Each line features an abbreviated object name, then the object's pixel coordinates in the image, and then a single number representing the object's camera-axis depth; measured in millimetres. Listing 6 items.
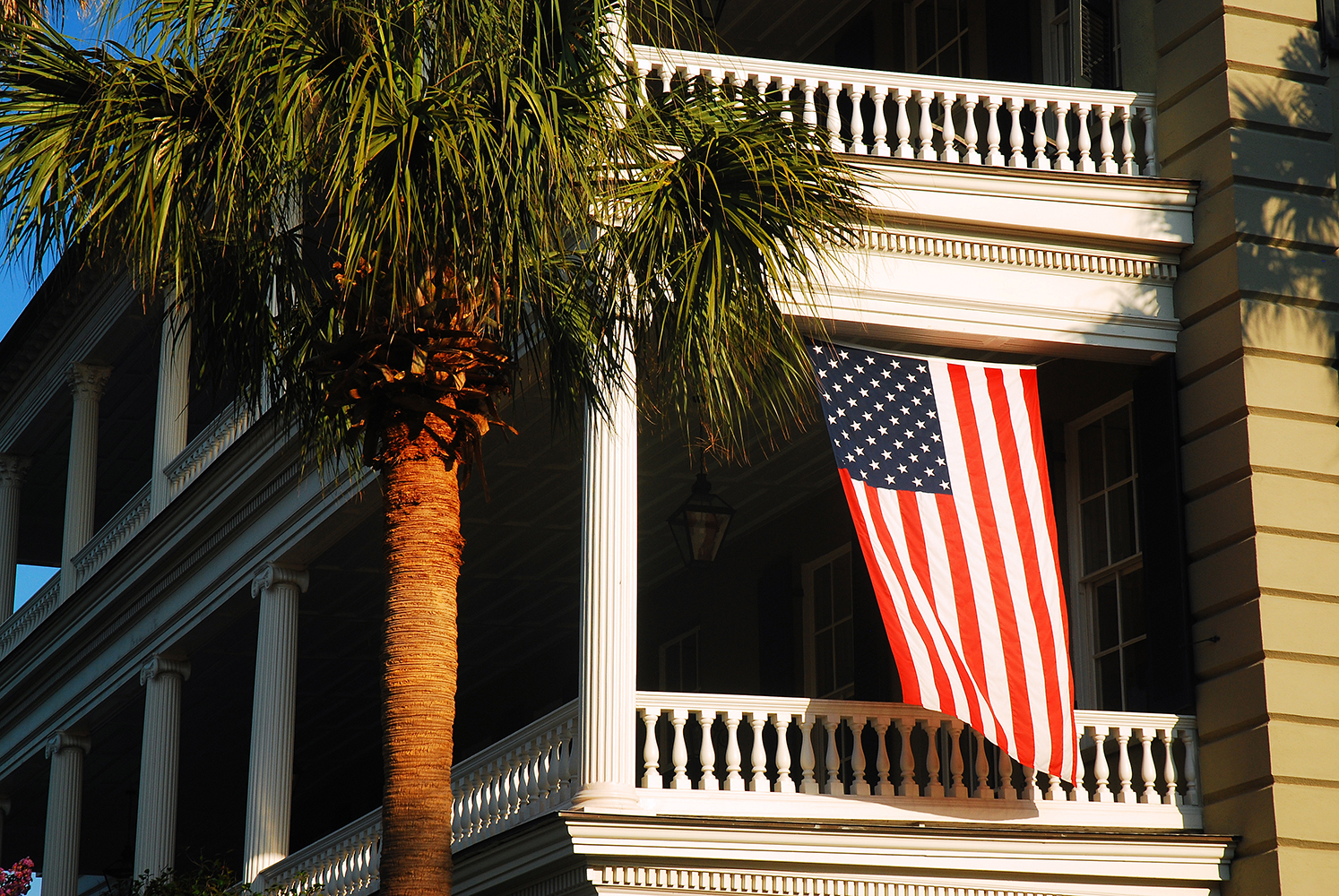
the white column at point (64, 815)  19688
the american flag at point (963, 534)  10930
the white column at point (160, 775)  17156
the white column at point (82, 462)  21109
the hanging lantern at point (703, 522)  12891
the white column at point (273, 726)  14938
